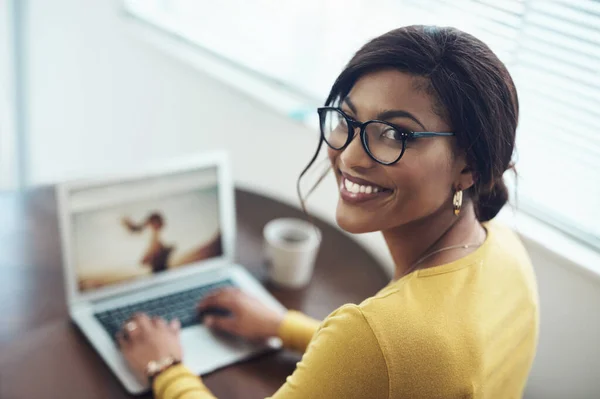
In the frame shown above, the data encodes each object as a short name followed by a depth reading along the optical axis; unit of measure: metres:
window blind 1.14
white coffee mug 1.24
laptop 1.10
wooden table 0.99
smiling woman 0.76
